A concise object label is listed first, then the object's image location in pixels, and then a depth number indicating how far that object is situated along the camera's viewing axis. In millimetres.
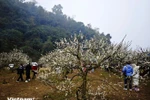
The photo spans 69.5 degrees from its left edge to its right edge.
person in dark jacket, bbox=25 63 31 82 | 11667
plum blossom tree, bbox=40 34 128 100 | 5112
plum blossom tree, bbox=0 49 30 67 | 23937
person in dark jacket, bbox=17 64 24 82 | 11589
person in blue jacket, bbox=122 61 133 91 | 8033
